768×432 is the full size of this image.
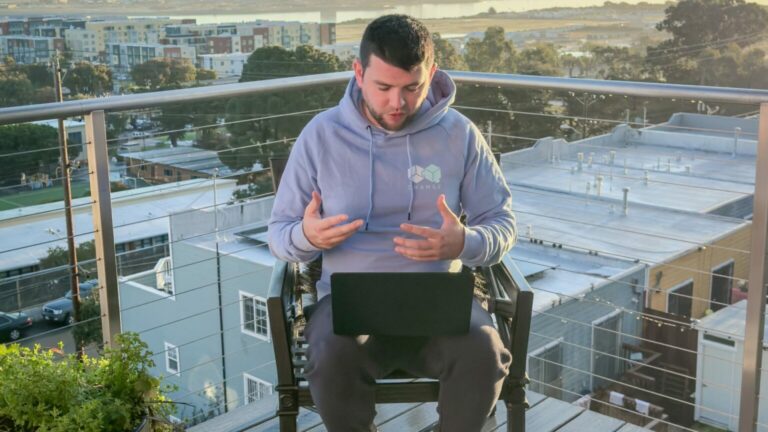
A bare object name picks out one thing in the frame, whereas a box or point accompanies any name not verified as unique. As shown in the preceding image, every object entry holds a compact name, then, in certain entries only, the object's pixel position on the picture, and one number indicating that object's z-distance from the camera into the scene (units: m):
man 1.70
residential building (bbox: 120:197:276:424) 11.21
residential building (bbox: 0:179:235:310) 9.55
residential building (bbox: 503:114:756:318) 11.82
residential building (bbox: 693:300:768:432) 9.06
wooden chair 1.76
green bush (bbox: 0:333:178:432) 1.70
